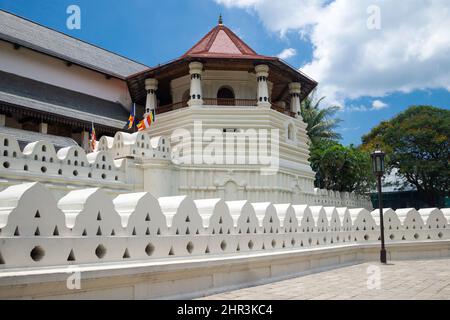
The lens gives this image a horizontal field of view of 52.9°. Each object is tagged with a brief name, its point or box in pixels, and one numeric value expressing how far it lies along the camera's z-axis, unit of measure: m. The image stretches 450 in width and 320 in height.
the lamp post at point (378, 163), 12.62
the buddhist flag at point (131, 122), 20.20
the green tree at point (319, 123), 39.00
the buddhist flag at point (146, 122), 19.36
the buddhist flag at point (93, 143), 17.88
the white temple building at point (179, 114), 16.31
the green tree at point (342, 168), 30.08
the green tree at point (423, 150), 37.19
